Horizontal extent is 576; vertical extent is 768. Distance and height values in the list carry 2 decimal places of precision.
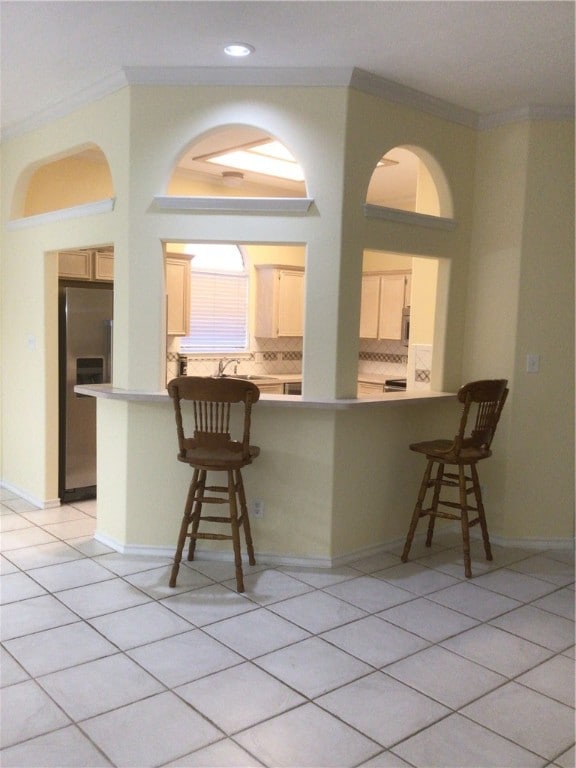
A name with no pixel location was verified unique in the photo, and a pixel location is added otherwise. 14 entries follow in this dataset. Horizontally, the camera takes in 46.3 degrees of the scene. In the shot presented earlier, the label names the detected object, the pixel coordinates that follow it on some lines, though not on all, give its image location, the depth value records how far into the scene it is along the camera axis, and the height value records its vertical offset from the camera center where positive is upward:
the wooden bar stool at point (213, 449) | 3.42 -0.66
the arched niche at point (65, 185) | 5.21 +1.08
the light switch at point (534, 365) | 4.33 -0.21
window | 6.69 +0.24
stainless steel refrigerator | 5.05 -0.37
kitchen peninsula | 3.87 -0.88
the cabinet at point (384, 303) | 6.70 +0.26
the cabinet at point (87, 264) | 5.11 +0.43
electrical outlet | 3.97 -1.08
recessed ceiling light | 3.31 +1.37
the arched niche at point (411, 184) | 4.26 +1.35
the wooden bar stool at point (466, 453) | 3.81 -0.71
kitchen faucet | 6.66 -0.40
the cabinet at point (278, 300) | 6.85 +0.26
